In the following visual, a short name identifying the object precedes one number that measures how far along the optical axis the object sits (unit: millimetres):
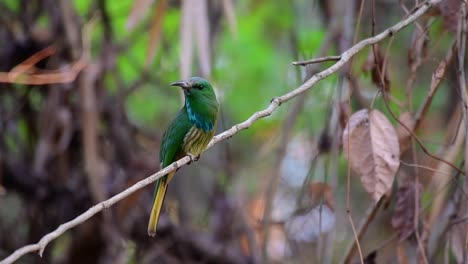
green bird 6637
